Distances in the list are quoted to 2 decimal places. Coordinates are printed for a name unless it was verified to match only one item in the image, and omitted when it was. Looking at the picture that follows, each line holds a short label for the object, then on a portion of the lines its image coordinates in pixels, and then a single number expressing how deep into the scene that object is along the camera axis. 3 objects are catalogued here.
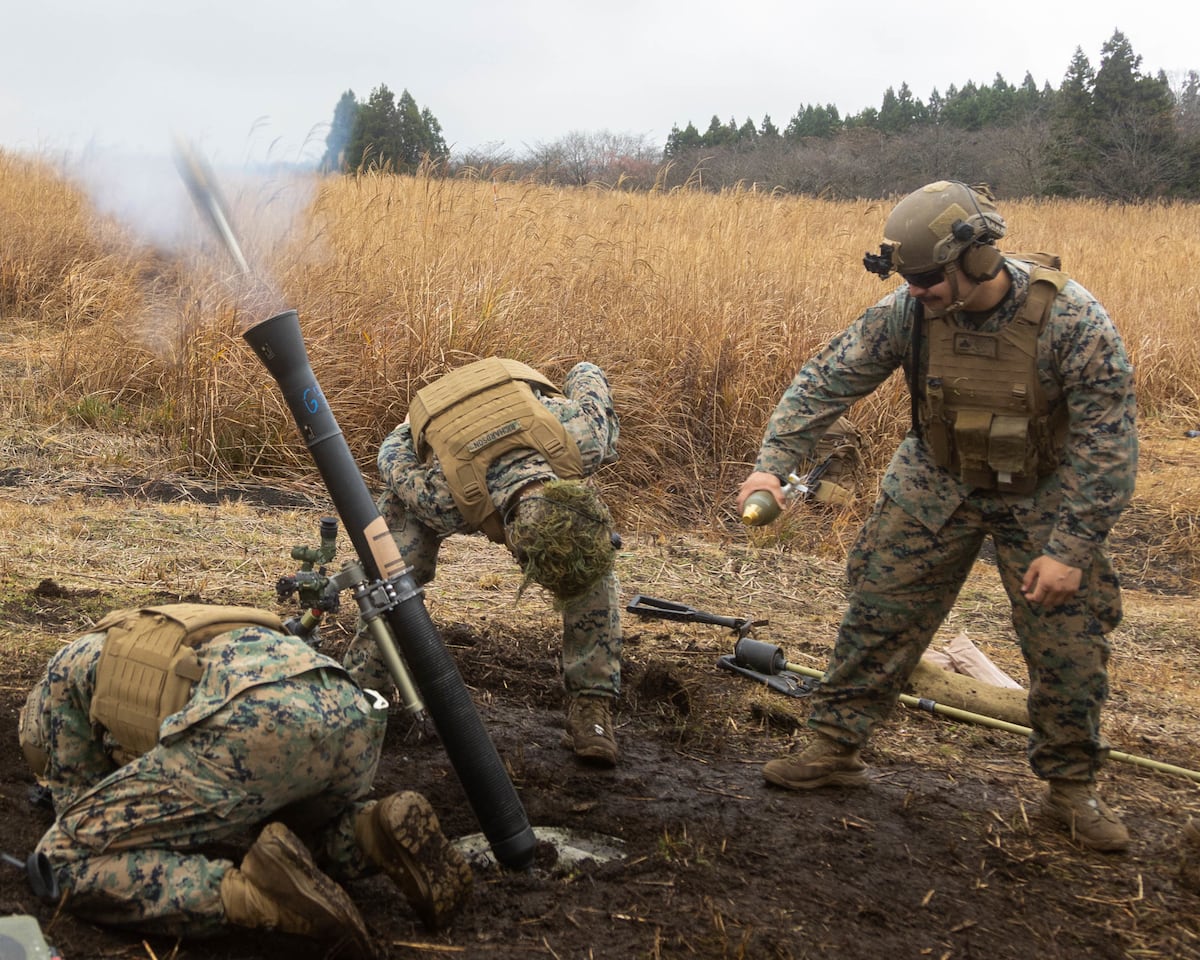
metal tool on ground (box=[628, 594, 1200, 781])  4.29
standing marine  3.36
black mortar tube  3.18
